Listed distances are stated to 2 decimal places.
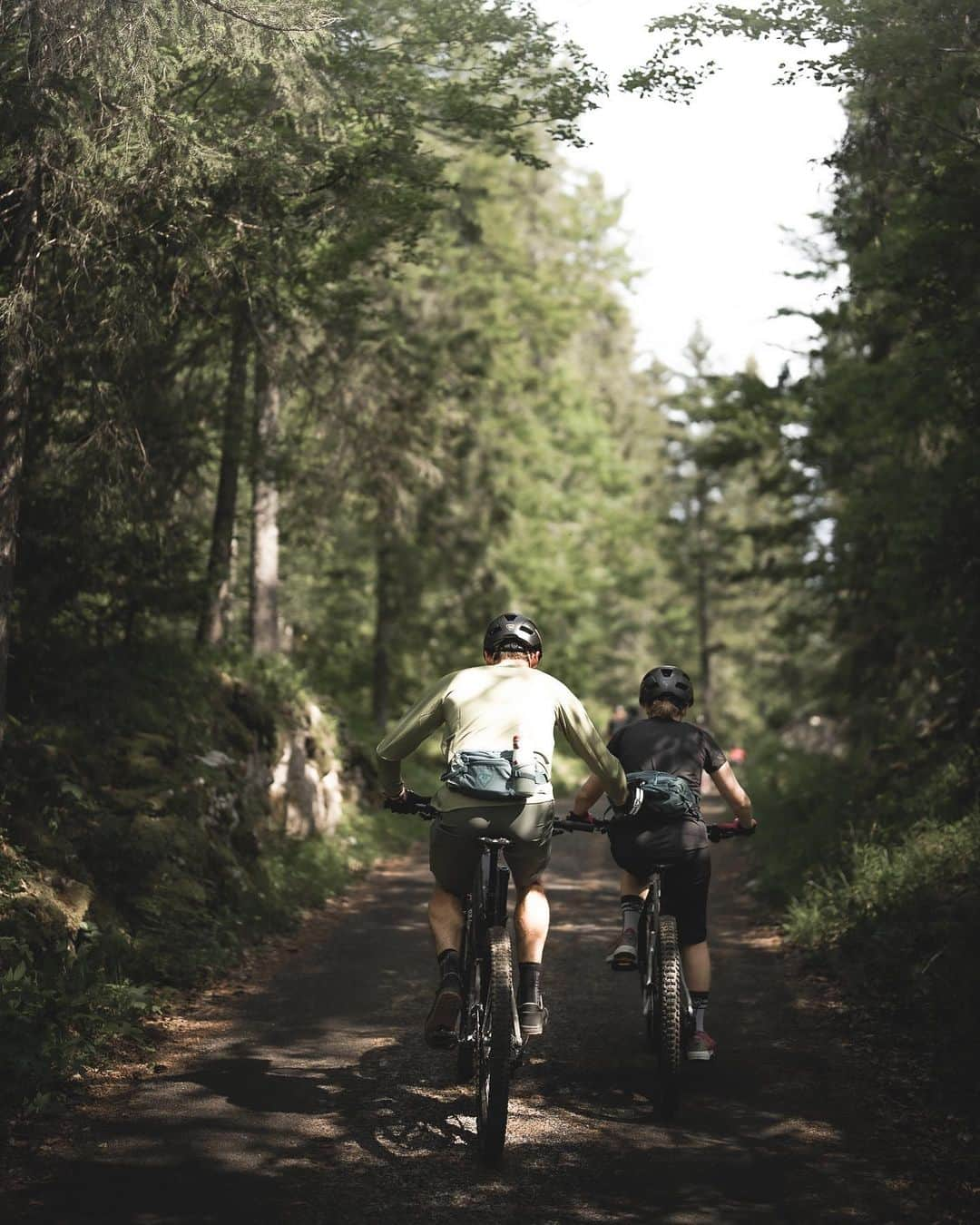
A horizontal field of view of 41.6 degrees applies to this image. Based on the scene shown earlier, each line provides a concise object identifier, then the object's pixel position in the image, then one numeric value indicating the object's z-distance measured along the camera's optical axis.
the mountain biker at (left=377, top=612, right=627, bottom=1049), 5.90
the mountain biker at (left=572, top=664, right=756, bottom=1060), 6.86
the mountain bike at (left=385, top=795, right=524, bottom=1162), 5.48
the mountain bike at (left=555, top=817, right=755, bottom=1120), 6.30
